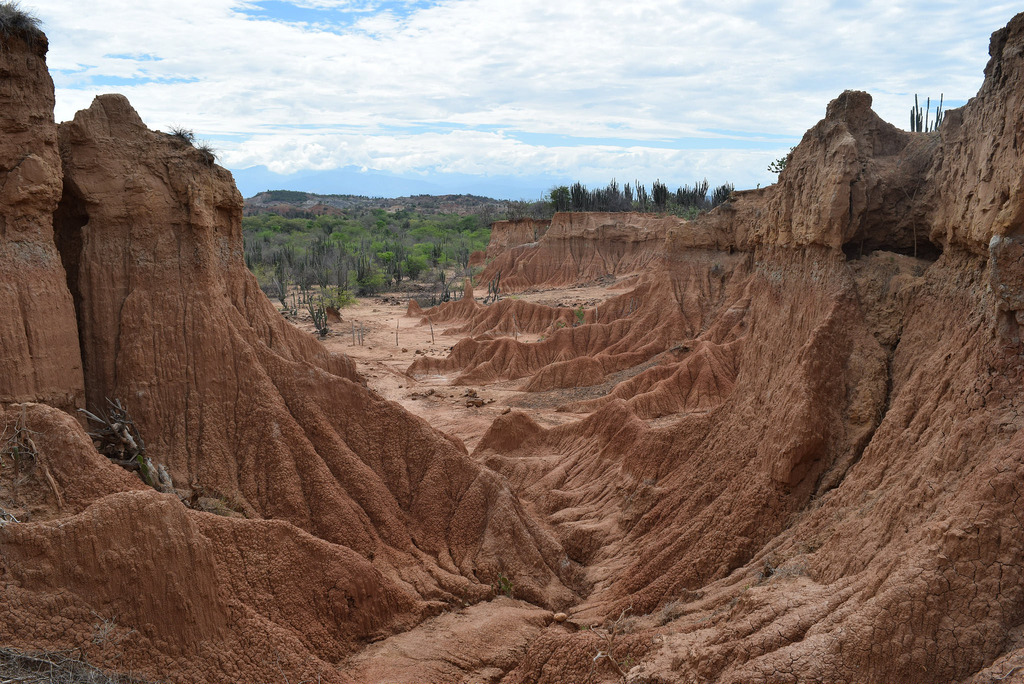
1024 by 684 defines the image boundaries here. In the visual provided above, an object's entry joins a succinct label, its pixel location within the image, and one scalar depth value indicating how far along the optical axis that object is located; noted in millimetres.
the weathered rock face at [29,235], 10055
